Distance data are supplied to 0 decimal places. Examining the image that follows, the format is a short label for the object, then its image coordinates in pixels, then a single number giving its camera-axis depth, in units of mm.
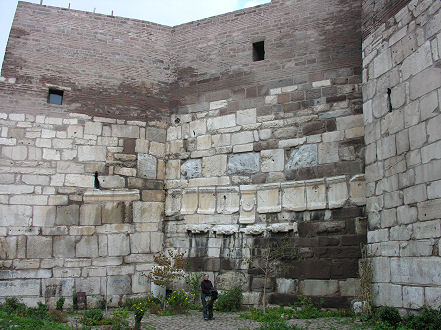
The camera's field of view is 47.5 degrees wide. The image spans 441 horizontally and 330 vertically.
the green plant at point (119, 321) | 7253
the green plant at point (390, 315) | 7222
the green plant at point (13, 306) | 8789
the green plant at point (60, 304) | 9569
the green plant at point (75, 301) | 9773
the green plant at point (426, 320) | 6410
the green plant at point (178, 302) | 9422
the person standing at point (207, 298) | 8609
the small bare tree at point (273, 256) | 9438
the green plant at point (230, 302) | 9453
